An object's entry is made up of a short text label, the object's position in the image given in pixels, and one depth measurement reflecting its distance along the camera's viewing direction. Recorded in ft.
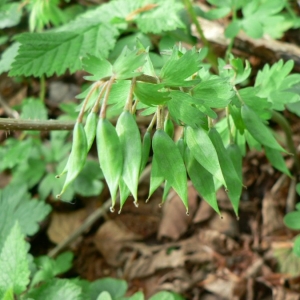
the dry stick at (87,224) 1.35
